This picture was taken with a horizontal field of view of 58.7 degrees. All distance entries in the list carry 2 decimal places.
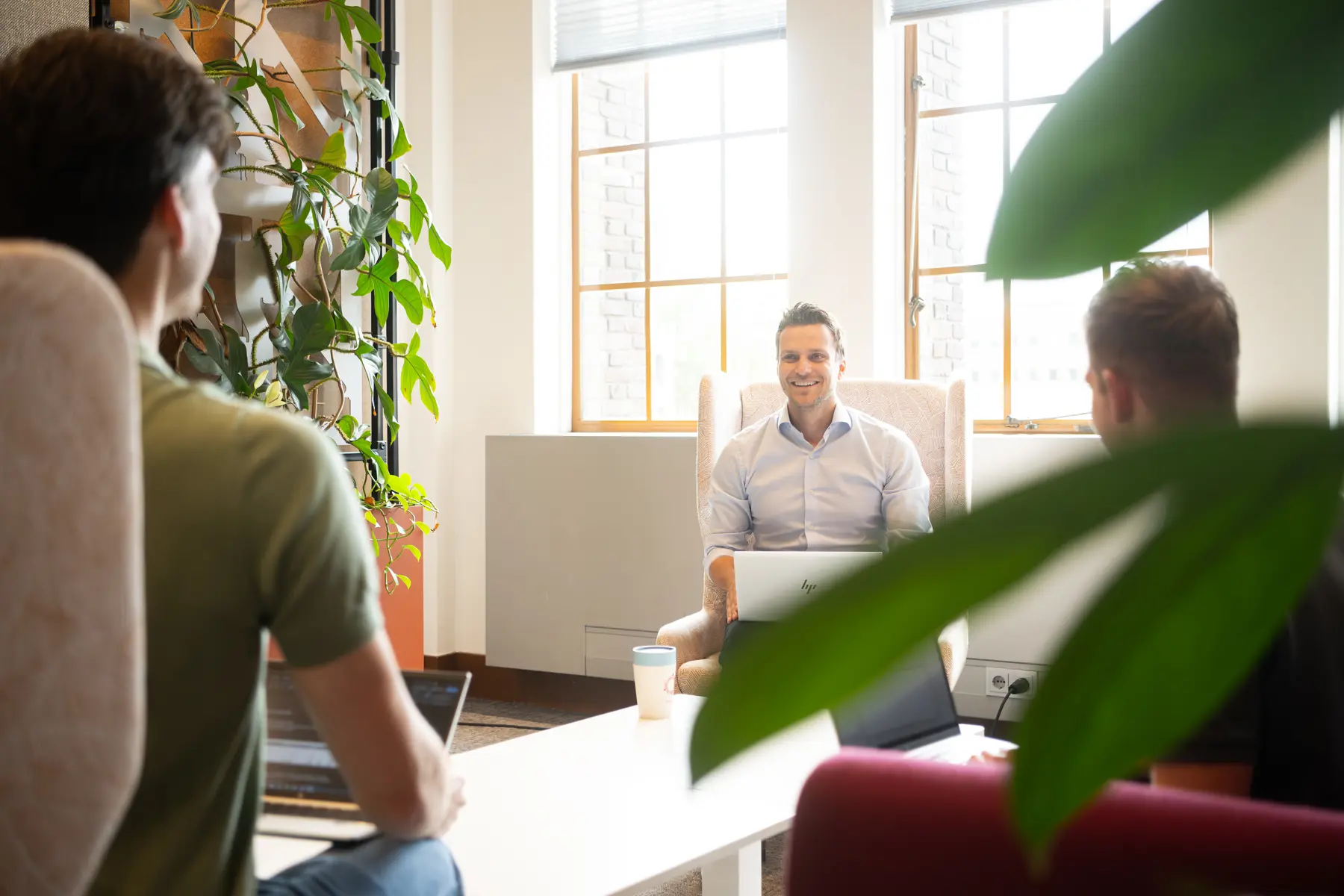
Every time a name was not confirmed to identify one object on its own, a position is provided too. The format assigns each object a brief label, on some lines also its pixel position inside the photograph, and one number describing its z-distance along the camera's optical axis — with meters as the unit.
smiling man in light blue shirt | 3.38
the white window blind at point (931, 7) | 3.99
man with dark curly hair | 0.92
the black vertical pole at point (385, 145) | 4.04
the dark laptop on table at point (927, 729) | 1.97
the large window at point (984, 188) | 4.02
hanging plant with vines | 3.29
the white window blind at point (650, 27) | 4.45
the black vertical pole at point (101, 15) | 2.94
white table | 1.55
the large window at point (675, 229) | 4.66
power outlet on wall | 3.76
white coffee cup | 2.42
